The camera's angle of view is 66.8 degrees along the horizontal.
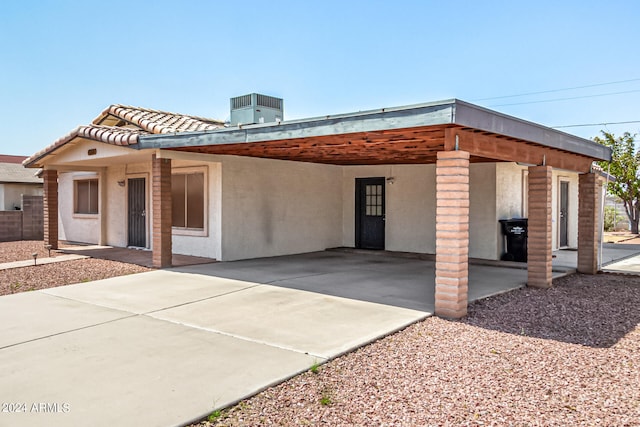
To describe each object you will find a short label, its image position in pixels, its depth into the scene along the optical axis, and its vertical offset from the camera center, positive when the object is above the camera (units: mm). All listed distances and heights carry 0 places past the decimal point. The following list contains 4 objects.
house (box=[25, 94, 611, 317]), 6316 +467
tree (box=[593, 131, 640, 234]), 21562 +1375
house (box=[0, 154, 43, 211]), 25078 +977
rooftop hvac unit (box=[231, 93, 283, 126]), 12562 +2489
